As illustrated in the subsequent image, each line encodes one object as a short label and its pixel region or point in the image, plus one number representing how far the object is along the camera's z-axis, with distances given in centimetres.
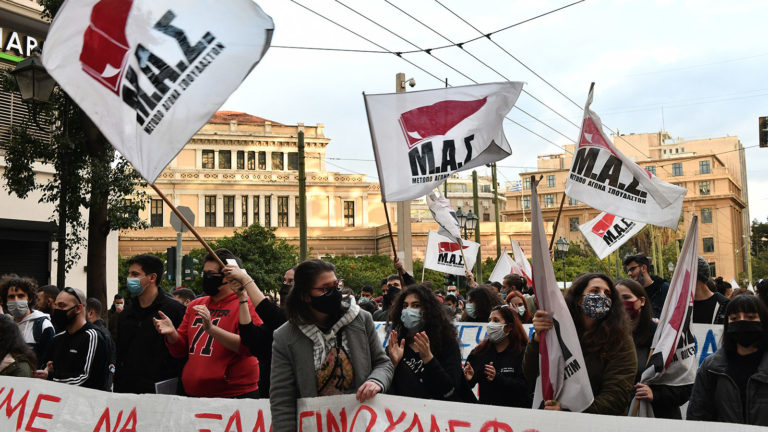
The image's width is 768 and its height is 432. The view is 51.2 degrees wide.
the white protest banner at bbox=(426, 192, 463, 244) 1080
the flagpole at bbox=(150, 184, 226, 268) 422
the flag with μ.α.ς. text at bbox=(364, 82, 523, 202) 634
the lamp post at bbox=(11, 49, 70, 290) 906
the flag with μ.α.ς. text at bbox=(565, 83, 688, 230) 647
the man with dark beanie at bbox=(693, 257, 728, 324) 700
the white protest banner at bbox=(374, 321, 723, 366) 703
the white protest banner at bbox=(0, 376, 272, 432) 475
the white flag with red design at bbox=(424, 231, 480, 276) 1325
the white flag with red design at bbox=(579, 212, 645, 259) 1046
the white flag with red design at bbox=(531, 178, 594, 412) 402
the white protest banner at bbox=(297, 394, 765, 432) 364
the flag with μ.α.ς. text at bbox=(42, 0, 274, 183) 423
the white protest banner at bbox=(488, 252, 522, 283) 1459
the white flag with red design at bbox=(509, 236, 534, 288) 1361
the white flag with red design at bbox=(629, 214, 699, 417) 437
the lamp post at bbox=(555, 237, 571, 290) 3128
